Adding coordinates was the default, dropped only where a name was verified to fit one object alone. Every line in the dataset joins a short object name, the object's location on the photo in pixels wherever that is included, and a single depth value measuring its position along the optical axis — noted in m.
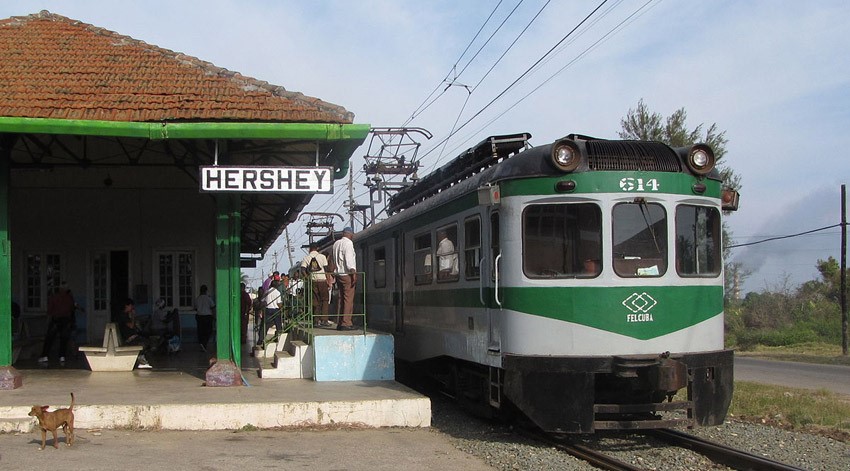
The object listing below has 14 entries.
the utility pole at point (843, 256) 29.92
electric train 8.48
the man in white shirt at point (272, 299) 18.56
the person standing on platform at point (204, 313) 16.02
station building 10.29
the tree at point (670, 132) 29.05
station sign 10.21
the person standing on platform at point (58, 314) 14.33
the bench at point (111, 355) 12.98
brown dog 7.91
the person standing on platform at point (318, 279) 14.08
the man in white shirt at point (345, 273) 12.85
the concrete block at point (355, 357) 11.65
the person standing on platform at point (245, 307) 18.40
